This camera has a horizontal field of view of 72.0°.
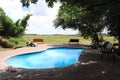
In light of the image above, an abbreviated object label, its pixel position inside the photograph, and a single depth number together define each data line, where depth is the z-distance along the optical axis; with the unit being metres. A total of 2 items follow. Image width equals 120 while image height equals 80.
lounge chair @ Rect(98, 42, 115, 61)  4.86
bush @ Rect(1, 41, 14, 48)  7.48
